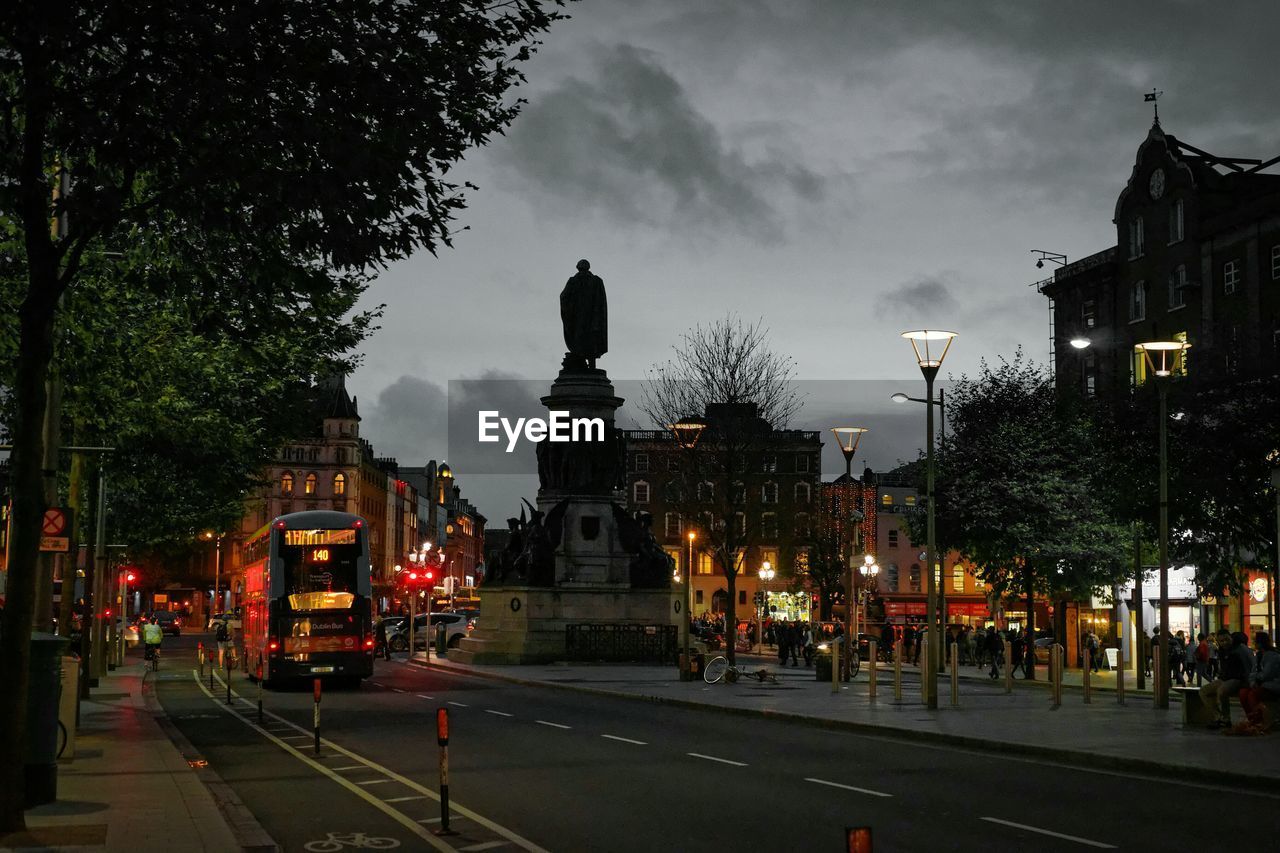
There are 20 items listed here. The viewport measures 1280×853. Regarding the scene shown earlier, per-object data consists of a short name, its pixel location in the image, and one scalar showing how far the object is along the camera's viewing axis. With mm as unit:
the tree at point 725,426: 52281
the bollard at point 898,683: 29312
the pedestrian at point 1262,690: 20938
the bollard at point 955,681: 28094
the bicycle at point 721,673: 37000
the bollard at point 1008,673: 30962
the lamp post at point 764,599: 76488
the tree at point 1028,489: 45812
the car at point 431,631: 65312
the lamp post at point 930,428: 26219
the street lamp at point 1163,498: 26922
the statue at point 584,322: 49156
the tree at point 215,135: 10750
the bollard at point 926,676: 26750
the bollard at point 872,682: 28812
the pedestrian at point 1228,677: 21703
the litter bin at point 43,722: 12977
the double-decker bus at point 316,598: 34781
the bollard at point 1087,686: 29781
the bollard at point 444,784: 12156
